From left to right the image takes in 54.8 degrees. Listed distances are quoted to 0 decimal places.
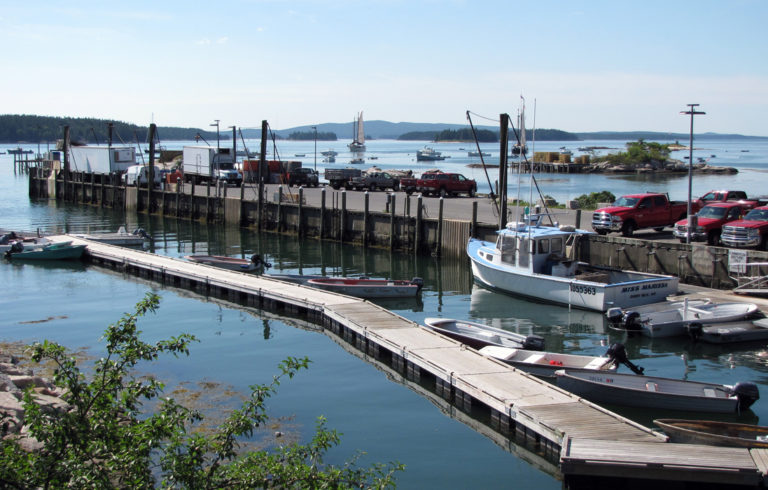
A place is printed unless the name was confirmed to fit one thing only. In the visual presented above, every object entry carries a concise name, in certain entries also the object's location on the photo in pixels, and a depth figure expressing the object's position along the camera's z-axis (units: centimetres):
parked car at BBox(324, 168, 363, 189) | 6481
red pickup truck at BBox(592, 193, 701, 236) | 3488
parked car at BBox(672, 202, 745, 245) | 3180
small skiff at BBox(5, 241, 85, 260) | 3825
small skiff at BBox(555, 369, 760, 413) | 1636
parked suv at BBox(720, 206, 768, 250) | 2930
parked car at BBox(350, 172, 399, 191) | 6294
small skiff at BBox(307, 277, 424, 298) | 2902
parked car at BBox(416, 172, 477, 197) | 5756
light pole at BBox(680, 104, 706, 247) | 2888
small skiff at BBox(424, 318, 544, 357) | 2050
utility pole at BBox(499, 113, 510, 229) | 3378
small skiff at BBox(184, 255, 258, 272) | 3372
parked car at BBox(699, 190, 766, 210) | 3888
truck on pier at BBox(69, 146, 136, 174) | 6956
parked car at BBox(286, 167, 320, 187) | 6846
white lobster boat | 2559
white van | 6506
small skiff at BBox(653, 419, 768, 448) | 1327
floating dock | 1217
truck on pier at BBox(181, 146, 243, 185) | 6915
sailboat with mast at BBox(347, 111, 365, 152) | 16438
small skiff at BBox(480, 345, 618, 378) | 1812
